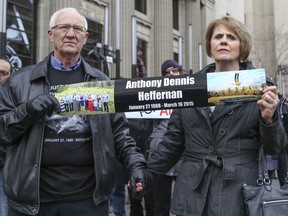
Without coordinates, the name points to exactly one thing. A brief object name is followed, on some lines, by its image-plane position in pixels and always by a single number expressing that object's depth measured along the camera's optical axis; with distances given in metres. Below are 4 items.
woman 2.71
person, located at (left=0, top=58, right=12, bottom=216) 4.47
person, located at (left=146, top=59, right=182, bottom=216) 5.66
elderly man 2.89
